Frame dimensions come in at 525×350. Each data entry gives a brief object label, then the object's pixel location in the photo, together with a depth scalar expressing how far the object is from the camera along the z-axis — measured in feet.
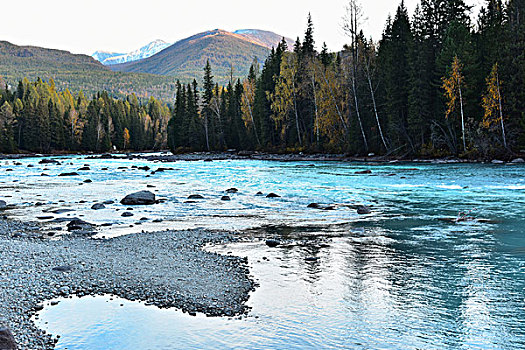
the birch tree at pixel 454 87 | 128.98
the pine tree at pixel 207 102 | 260.42
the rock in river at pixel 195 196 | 68.08
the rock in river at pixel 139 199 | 61.87
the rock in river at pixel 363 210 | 51.85
